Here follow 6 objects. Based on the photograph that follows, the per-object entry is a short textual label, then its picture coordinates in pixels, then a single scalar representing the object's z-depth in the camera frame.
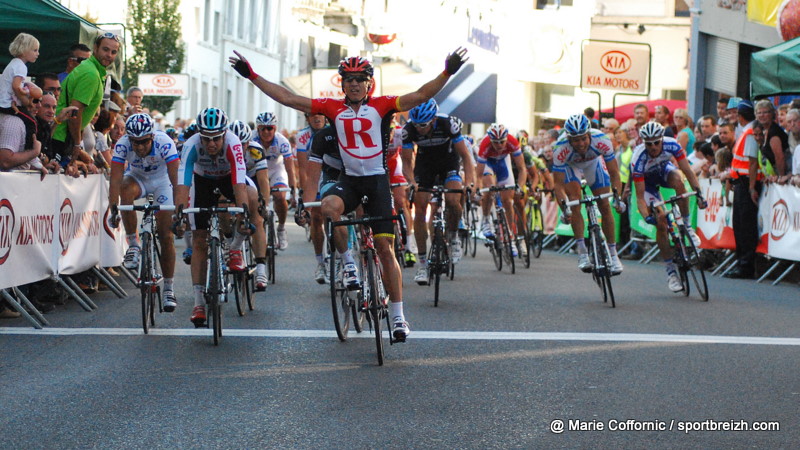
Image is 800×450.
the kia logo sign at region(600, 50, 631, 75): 28.12
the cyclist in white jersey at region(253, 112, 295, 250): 16.01
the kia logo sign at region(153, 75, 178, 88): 36.00
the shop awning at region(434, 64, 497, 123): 33.53
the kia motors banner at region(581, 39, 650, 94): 28.03
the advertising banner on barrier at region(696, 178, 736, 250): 18.17
